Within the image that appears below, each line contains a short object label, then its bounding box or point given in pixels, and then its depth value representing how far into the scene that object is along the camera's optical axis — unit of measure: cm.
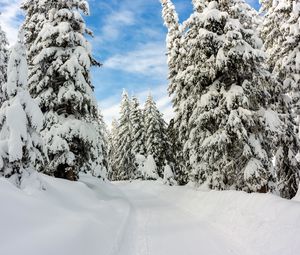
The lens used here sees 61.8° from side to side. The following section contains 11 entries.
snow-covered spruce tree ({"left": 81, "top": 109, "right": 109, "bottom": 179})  1565
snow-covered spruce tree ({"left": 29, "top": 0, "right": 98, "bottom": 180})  1336
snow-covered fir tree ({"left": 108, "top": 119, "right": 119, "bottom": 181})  4600
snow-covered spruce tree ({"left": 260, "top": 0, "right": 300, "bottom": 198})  1344
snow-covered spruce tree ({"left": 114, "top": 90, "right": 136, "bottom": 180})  4087
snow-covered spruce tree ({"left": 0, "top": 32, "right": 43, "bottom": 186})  811
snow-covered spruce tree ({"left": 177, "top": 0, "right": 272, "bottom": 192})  1208
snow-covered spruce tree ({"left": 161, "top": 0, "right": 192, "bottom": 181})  2035
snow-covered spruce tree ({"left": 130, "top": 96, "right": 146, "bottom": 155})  3714
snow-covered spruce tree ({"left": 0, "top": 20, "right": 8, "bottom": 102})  1802
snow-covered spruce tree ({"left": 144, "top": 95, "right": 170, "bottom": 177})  3288
